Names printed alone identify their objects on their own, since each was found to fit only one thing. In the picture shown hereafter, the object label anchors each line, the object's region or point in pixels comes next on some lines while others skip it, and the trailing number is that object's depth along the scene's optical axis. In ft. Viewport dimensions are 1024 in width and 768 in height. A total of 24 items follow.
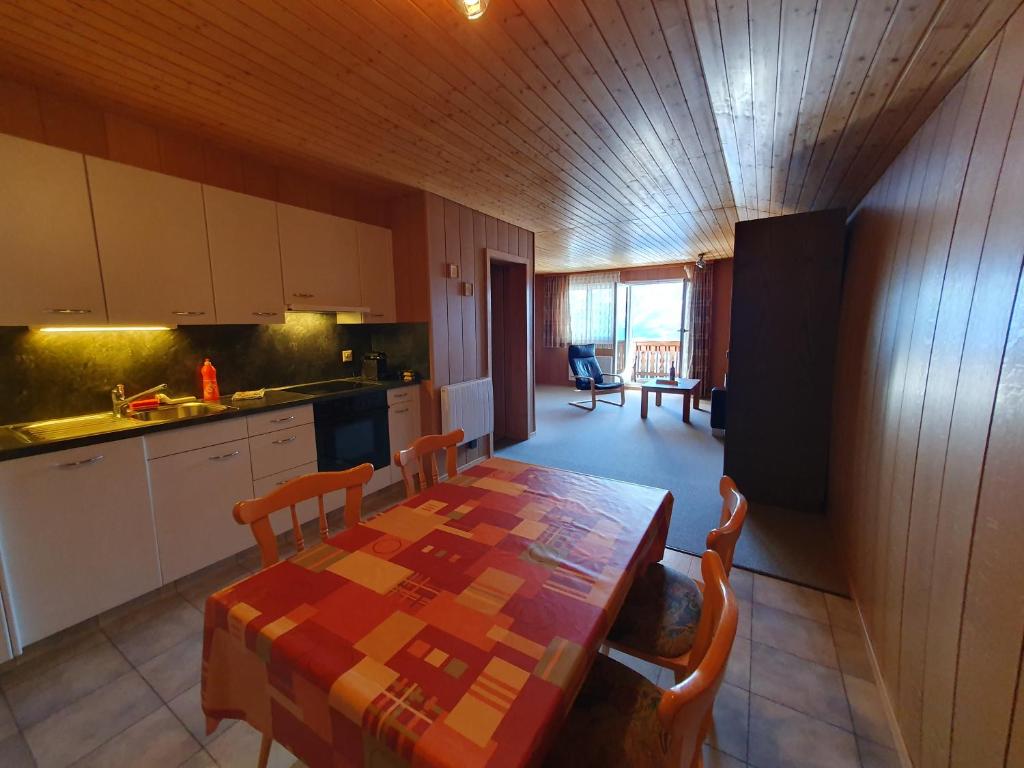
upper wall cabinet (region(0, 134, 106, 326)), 5.38
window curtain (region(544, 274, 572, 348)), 26.94
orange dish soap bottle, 8.12
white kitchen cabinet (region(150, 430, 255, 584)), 6.49
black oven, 8.75
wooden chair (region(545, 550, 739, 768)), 2.13
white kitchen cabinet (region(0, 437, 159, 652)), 5.24
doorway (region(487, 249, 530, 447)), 15.16
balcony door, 23.90
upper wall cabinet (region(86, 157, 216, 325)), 6.20
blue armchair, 20.83
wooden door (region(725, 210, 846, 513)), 8.82
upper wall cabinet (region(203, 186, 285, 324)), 7.45
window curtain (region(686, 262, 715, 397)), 22.49
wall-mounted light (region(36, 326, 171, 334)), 6.29
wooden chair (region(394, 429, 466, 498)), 5.28
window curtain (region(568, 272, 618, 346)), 25.62
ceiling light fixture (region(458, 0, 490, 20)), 3.70
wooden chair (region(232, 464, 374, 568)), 3.77
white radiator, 11.13
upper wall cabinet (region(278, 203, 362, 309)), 8.59
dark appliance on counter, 11.01
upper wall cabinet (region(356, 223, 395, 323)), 10.15
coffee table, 17.26
